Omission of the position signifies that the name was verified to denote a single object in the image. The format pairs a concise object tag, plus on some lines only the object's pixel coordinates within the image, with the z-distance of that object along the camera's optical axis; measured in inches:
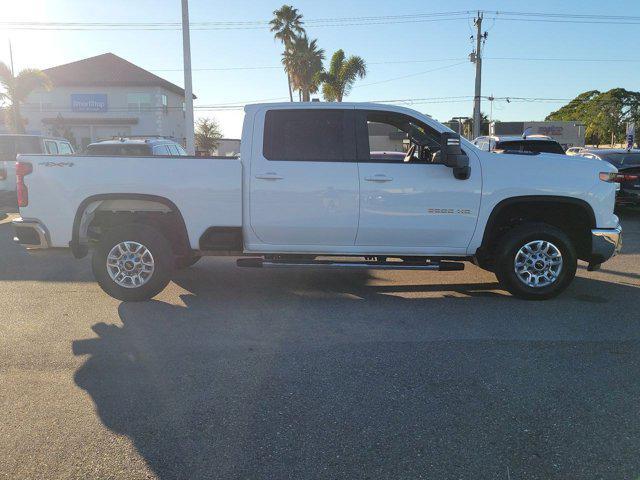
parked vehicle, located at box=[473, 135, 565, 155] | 471.8
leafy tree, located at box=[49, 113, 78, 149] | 1628.9
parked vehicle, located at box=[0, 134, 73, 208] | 508.4
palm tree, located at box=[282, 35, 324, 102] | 1658.5
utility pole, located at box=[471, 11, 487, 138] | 1148.5
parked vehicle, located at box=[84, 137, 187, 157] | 455.5
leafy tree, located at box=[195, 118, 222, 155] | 2023.9
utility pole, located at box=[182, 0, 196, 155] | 689.0
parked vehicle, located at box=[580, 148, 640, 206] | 463.5
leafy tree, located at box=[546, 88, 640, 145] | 3011.8
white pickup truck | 219.3
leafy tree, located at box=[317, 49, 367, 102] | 1619.1
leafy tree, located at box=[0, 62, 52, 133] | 1290.6
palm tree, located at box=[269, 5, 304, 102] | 1636.3
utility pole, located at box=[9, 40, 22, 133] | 1288.1
